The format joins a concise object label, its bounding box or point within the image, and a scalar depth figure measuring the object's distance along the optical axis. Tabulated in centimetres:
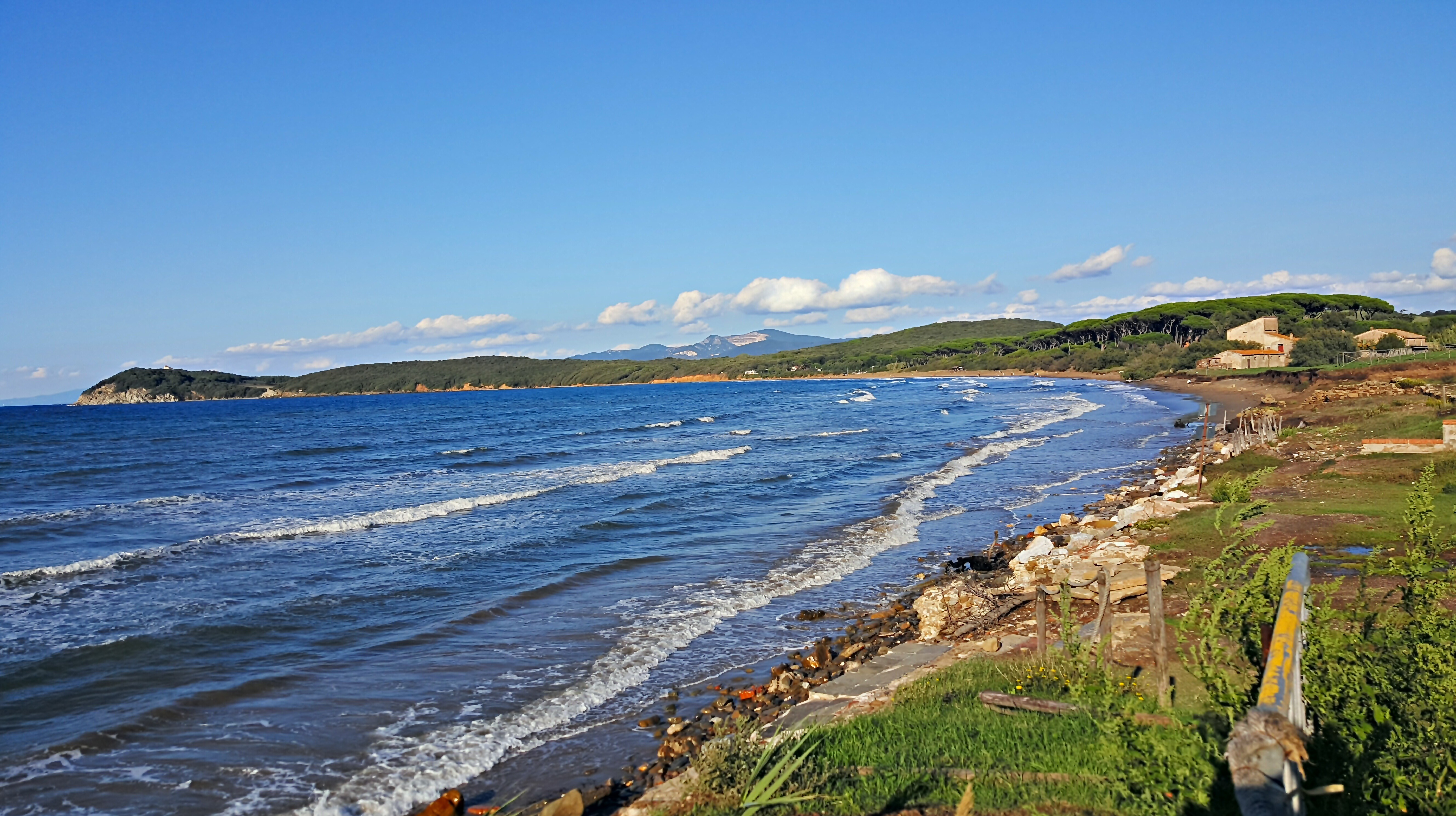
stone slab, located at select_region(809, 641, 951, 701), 1019
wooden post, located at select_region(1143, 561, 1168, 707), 700
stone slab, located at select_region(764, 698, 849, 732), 891
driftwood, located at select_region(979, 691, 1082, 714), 744
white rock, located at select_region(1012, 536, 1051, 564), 1563
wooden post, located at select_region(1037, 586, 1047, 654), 900
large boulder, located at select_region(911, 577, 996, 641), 1255
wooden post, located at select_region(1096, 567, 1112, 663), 841
